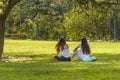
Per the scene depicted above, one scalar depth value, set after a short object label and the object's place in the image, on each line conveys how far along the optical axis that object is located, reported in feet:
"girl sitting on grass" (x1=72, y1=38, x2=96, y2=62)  72.38
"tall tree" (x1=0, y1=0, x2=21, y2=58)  75.49
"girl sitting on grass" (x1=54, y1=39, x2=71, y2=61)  73.10
